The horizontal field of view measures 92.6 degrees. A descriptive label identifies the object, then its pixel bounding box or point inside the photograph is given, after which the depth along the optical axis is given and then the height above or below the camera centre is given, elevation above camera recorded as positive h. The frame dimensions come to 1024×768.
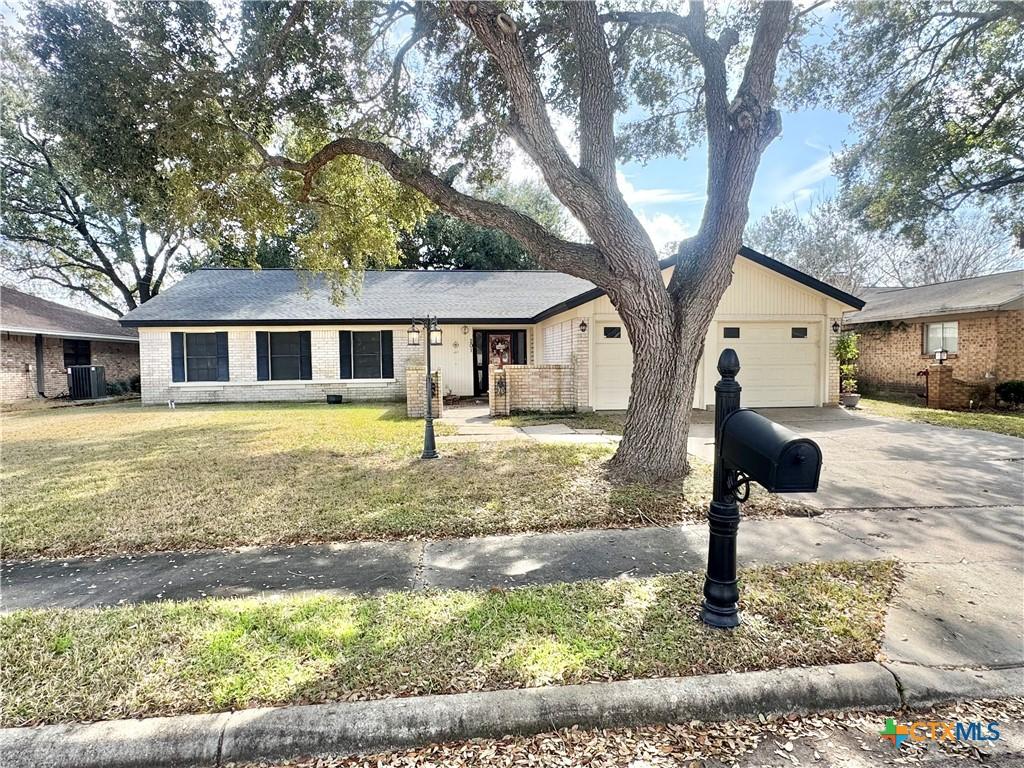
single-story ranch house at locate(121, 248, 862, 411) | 11.67 +0.81
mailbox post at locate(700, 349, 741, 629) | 2.56 -0.88
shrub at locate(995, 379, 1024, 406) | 12.44 -0.79
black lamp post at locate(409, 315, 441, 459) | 6.81 -0.58
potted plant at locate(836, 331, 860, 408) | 12.04 -0.13
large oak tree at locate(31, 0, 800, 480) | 5.36 +3.53
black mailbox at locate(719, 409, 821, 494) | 2.15 -0.42
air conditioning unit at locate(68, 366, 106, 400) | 16.89 -0.36
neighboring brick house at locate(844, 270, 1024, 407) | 13.20 +0.88
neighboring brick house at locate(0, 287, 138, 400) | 15.42 +1.01
